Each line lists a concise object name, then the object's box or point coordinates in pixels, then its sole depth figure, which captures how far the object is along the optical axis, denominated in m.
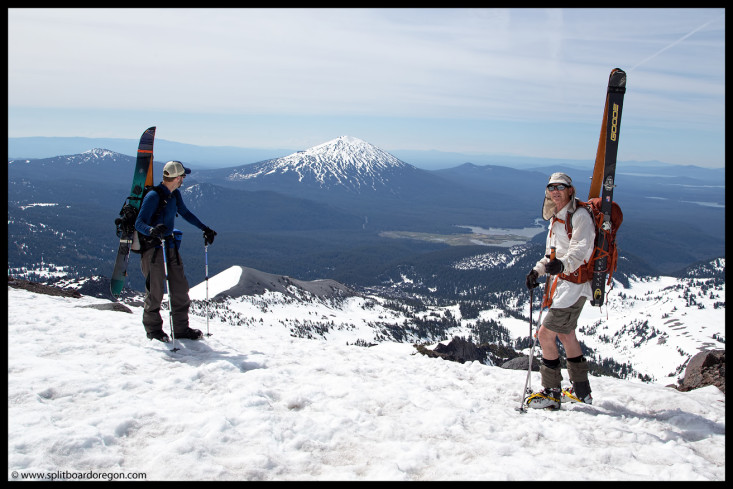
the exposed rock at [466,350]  35.56
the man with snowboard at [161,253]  9.98
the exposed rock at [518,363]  16.53
